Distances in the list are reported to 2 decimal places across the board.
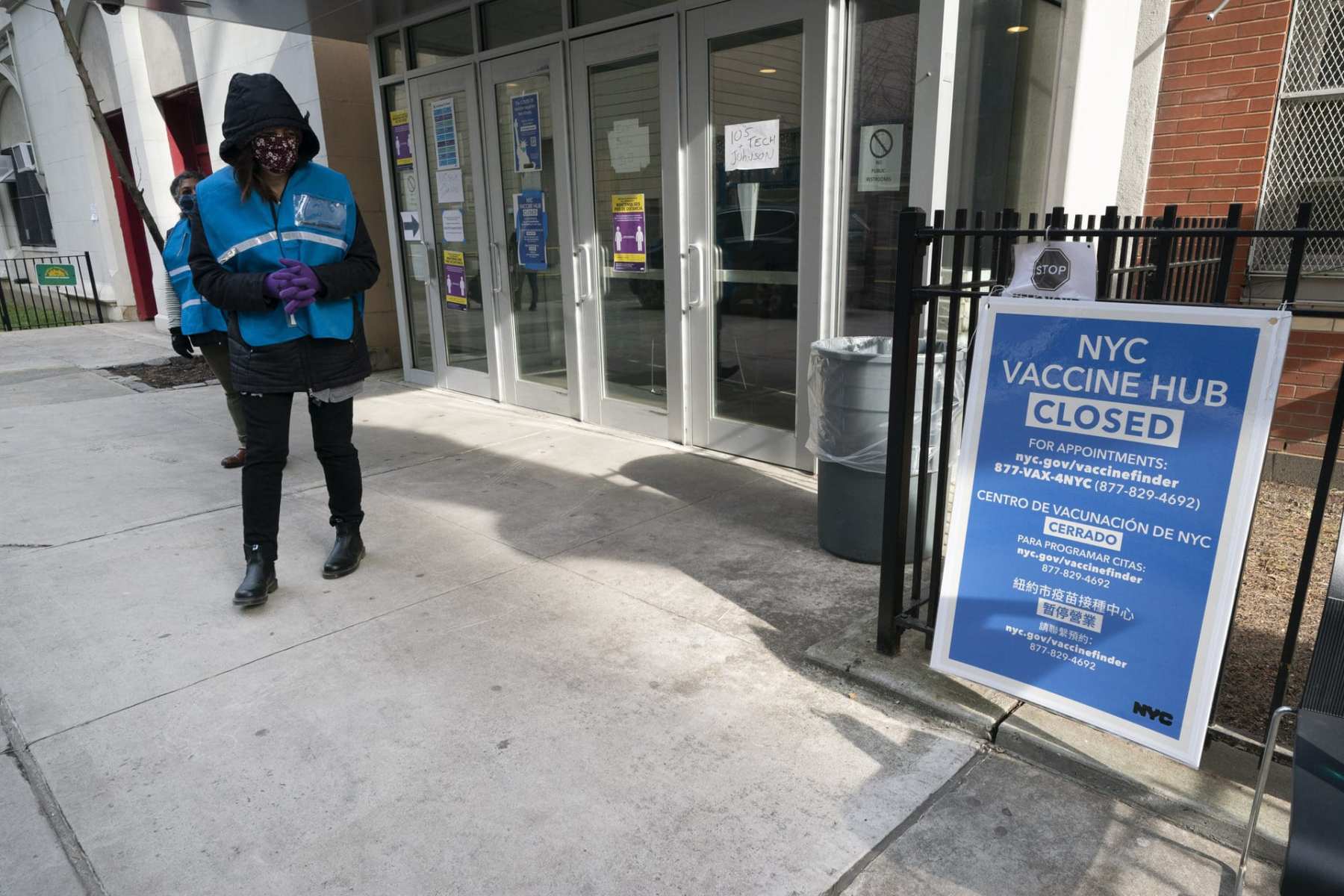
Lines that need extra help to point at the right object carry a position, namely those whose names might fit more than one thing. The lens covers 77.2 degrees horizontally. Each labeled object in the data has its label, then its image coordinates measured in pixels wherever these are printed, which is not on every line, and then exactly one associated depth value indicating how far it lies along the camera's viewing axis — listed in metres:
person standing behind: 5.22
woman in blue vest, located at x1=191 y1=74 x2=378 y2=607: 3.28
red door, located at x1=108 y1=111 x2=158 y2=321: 13.70
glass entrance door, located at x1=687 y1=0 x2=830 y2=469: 4.80
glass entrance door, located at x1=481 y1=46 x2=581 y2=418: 6.24
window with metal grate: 4.55
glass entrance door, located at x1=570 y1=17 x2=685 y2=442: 5.51
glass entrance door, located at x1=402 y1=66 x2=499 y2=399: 7.02
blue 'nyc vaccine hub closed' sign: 2.07
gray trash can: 3.64
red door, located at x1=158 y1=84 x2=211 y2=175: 12.07
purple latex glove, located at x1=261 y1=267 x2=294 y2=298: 3.30
